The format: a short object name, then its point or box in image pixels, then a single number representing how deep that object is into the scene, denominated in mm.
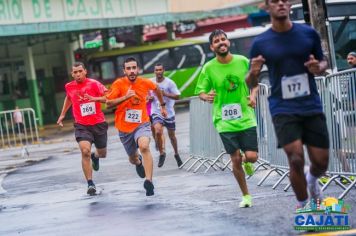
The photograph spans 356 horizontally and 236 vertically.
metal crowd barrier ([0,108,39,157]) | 25719
